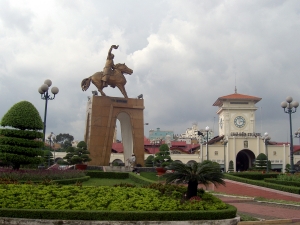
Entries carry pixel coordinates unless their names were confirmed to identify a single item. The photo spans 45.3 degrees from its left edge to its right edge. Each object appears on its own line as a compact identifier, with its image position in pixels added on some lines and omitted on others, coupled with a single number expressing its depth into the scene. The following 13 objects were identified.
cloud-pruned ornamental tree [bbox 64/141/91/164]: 25.30
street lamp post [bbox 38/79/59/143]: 18.16
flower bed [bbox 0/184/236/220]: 8.68
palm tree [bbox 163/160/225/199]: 10.80
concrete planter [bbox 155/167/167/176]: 24.25
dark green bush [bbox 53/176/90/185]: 15.86
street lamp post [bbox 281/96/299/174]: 21.10
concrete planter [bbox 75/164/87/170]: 23.88
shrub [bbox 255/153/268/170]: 38.56
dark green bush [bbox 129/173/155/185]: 18.10
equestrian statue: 28.17
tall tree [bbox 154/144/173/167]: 28.19
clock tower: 57.41
